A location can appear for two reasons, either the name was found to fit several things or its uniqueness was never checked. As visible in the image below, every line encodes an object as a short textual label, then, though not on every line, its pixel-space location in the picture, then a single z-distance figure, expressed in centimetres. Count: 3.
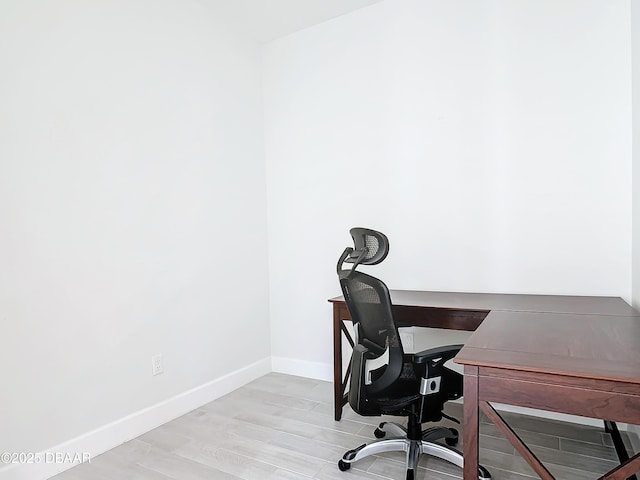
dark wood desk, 110
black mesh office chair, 171
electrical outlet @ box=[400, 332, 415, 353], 277
